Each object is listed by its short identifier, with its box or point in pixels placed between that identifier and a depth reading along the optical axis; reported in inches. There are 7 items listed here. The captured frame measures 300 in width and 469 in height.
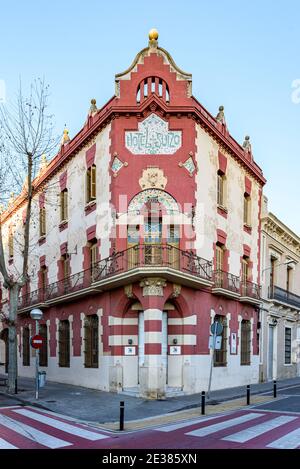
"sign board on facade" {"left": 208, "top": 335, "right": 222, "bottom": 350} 637.9
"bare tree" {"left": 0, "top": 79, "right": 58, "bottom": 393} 742.5
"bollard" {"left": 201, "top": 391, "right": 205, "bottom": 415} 536.5
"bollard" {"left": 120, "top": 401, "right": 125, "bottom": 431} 442.3
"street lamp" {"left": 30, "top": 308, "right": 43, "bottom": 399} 678.5
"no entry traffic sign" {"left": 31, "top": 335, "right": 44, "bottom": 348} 664.4
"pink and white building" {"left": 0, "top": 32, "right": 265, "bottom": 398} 715.4
